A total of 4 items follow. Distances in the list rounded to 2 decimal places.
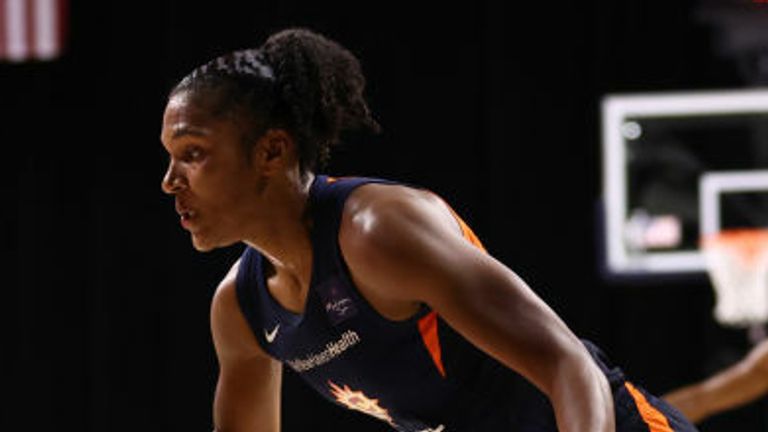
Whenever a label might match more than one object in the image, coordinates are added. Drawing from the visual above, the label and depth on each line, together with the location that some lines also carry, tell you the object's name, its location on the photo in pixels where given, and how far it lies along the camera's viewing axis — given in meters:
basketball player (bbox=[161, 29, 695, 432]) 3.57
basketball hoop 10.84
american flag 10.46
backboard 11.00
